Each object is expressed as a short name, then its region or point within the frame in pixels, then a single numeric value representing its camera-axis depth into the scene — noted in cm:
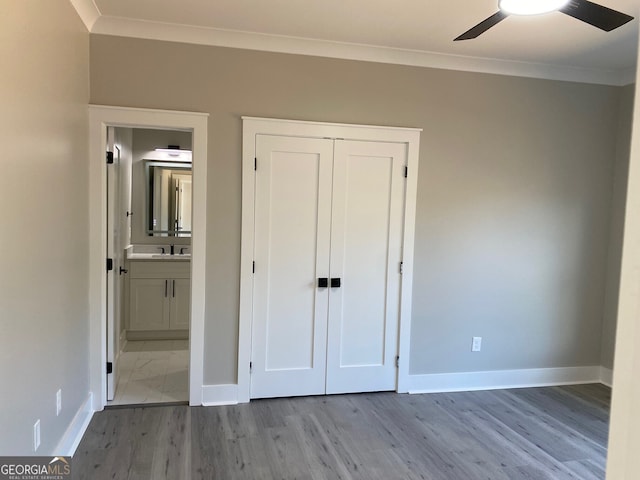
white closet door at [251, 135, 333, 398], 338
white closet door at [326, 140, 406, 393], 352
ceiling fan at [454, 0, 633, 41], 187
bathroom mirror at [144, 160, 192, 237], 521
